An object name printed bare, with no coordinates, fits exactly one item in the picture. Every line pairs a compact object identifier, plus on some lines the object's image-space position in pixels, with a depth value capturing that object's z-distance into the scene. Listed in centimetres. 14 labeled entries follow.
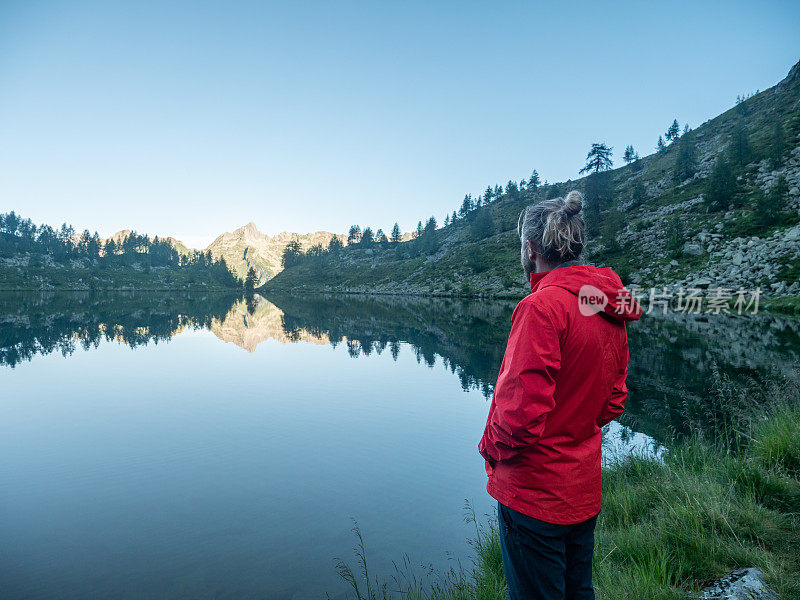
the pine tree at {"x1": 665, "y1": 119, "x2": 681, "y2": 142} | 12419
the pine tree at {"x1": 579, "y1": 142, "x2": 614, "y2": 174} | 7894
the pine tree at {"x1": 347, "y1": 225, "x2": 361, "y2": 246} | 19446
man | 228
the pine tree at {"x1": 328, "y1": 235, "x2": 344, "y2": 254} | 18725
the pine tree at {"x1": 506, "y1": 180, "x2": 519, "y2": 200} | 15550
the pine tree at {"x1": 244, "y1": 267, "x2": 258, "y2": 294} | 16088
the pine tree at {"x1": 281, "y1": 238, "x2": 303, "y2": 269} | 18875
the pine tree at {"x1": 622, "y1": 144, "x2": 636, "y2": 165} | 13112
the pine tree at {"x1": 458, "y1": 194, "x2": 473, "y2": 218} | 15862
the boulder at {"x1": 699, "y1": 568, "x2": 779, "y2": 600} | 340
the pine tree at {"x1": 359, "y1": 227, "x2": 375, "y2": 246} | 18238
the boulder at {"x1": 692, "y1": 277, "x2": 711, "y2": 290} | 4317
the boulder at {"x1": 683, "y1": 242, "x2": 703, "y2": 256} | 5203
